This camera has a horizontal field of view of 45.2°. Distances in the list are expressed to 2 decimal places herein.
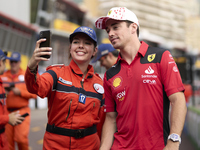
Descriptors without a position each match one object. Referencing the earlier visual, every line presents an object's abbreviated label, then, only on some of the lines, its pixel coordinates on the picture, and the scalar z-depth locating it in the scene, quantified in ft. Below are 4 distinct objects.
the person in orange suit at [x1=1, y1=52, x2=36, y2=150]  16.86
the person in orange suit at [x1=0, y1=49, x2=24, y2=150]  11.40
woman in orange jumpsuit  9.09
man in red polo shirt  7.02
